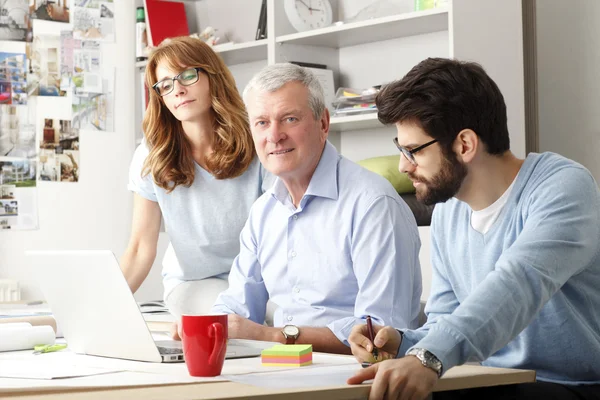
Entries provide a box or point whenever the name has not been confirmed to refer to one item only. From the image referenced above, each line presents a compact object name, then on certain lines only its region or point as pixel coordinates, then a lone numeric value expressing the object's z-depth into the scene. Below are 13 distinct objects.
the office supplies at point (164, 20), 5.02
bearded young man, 2.32
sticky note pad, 2.36
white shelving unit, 3.91
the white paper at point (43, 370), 2.27
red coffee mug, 2.26
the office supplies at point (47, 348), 2.61
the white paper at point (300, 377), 2.17
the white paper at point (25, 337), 2.64
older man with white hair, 2.82
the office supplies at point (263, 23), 4.56
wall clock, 4.49
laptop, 2.39
